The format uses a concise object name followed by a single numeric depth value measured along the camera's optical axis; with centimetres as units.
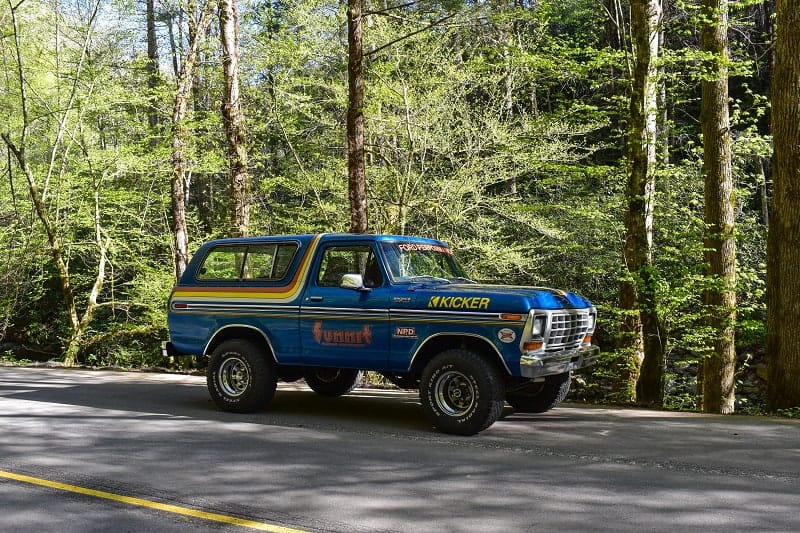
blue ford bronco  751
